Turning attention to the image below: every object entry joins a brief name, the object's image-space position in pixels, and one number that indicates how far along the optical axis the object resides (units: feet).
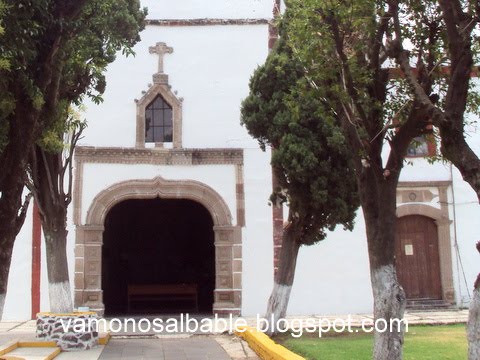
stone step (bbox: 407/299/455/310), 43.21
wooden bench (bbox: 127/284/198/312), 47.39
